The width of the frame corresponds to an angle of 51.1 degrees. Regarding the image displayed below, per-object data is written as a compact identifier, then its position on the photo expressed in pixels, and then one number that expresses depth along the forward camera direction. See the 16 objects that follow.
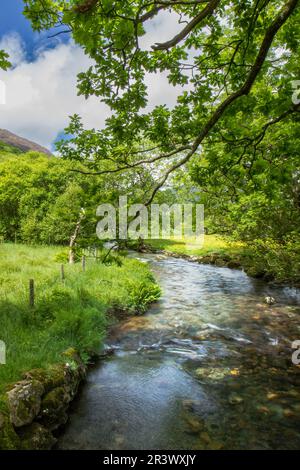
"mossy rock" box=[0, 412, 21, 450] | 4.42
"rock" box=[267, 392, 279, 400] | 6.75
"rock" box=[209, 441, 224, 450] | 5.24
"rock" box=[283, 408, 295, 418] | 6.16
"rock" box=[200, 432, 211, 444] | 5.39
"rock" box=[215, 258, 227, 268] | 25.80
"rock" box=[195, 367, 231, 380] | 7.63
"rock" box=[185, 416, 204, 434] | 5.65
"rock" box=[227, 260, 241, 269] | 24.68
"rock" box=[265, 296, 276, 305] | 14.14
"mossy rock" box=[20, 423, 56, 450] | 4.75
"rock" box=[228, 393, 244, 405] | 6.57
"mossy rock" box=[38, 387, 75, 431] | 5.37
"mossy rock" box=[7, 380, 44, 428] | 4.83
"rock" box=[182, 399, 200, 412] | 6.33
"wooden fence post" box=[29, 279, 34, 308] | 8.68
